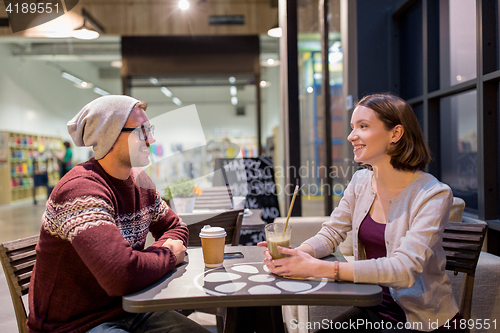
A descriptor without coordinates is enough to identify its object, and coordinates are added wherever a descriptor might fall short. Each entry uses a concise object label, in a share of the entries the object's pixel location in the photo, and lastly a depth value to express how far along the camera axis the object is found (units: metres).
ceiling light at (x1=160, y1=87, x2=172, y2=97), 8.41
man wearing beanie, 1.09
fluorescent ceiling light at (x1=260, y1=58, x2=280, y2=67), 8.43
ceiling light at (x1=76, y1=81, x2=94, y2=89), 12.96
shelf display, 10.78
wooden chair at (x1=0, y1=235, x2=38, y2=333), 1.43
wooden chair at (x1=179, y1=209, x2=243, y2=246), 2.05
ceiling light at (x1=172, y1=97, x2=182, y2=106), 10.49
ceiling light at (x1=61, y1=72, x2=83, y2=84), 12.77
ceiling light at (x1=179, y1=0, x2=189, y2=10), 6.64
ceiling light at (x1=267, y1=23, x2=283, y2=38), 6.57
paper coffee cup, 1.34
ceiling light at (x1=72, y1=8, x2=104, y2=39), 6.48
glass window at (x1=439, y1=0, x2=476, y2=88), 2.66
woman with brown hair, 1.21
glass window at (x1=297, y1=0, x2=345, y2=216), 4.48
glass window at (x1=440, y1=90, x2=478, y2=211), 2.67
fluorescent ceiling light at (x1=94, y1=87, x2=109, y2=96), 13.47
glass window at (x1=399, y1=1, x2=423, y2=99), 3.41
